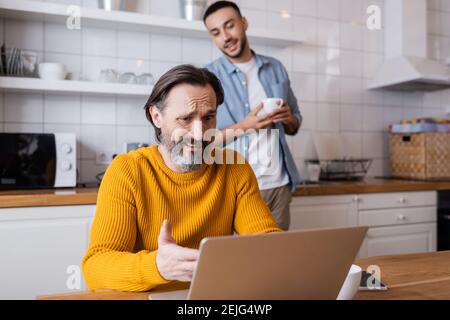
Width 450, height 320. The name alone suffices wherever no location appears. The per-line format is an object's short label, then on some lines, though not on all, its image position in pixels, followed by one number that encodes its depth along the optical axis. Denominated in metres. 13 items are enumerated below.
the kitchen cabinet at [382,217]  2.47
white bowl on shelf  2.27
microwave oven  2.12
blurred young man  2.04
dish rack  2.85
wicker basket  2.94
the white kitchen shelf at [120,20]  2.21
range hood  3.10
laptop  0.62
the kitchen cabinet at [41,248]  1.88
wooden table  0.89
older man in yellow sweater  1.09
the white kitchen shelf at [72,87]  2.17
